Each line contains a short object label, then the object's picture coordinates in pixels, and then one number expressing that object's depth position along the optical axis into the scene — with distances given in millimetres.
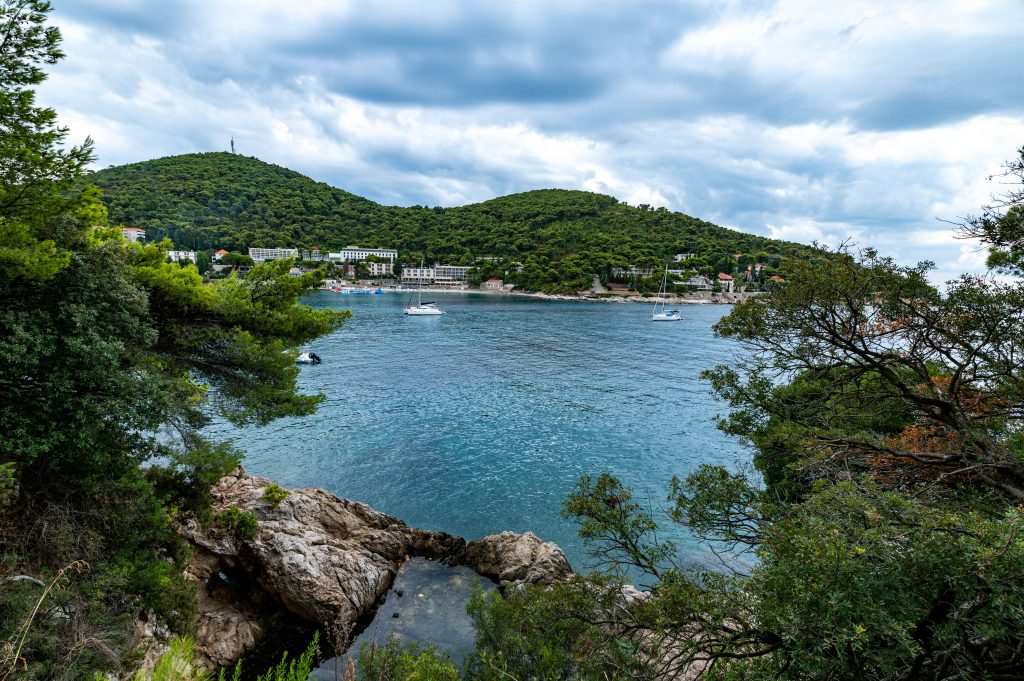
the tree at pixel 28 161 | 7258
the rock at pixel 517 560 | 12789
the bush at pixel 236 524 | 12391
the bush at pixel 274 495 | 14609
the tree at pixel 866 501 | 3582
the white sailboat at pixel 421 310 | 73625
